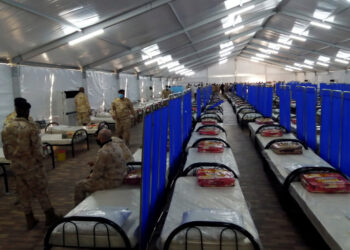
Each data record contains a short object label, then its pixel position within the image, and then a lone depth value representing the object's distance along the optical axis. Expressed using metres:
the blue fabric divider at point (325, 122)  4.79
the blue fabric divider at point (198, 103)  10.58
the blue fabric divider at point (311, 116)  5.73
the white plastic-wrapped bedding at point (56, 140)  7.53
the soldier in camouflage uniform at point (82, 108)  11.02
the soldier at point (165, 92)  16.07
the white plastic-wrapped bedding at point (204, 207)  2.58
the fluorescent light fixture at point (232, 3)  10.65
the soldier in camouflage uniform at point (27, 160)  3.97
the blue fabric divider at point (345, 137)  4.14
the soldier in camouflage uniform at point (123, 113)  8.77
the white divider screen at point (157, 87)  27.58
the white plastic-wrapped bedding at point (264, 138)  6.39
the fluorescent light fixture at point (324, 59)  24.50
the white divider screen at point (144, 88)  21.94
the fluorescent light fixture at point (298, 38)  19.34
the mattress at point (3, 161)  5.51
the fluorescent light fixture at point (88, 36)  8.33
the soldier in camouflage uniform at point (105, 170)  3.80
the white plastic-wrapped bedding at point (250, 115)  11.24
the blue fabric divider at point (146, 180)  2.81
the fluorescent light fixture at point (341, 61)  22.64
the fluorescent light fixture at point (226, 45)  23.58
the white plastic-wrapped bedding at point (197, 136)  6.64
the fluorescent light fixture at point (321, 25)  14.12
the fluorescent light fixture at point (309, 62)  28.82
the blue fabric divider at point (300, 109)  6.28
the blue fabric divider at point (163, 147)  3.84
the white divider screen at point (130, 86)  17.94
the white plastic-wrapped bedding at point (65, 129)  8.81
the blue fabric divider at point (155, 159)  3.32
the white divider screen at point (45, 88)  9.10
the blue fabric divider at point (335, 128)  4.43
